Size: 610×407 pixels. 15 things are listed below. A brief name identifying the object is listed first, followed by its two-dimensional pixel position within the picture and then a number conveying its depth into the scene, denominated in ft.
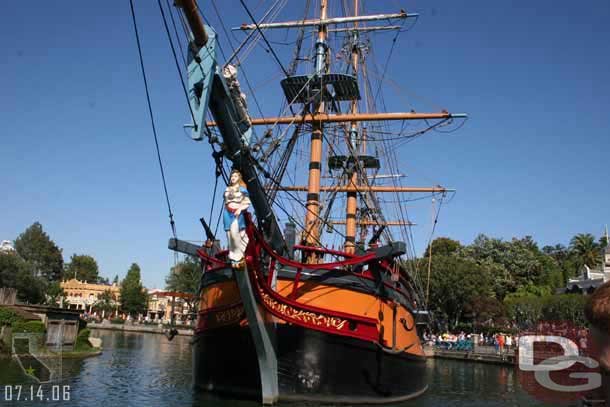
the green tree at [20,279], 165.48
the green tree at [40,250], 251.60
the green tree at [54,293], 235.28
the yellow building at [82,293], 297.53
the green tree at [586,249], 214.28
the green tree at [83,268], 330.87
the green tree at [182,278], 236.22
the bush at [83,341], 91.81
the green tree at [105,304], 282.56
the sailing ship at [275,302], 37.88
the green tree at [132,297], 268.21
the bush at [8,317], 76.38
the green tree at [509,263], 190.60
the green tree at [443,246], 225.95
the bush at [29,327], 77.41
